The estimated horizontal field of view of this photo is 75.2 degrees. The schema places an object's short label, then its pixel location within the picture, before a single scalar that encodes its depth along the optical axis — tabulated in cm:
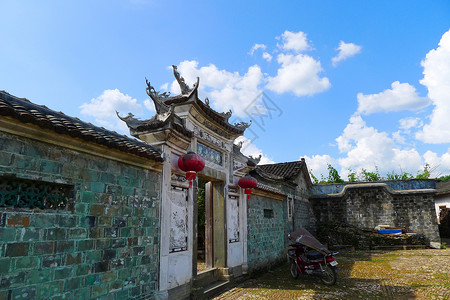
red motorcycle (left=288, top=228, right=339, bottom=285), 784
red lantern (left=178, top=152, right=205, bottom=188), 586
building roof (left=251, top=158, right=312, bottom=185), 1677
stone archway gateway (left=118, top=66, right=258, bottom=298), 574
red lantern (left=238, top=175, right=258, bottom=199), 853
